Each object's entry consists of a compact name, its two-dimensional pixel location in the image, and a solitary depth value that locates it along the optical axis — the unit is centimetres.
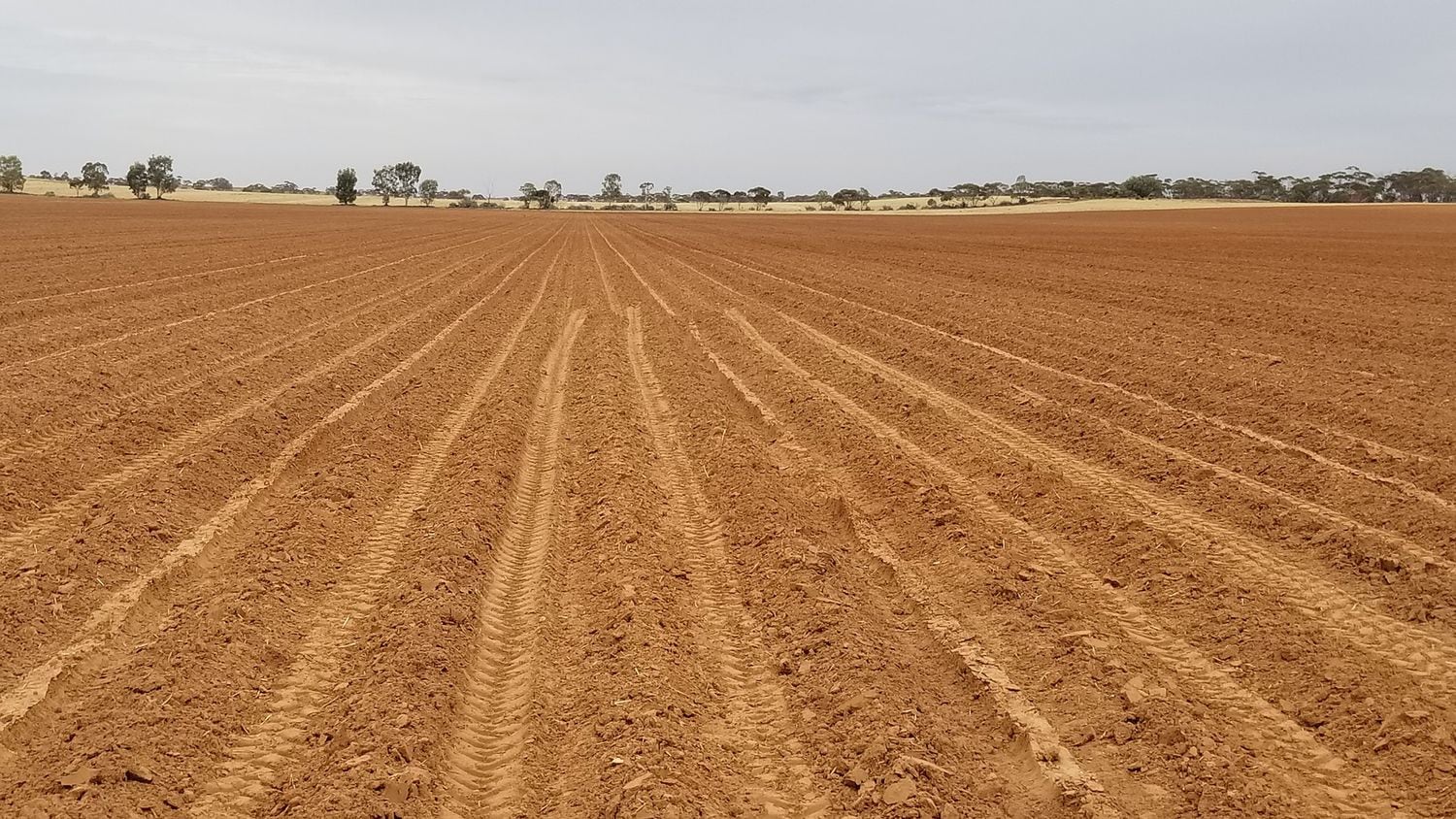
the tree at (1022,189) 15132
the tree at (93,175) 12372
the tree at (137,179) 12488
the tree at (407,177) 17388
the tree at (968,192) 15030
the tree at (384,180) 17312
